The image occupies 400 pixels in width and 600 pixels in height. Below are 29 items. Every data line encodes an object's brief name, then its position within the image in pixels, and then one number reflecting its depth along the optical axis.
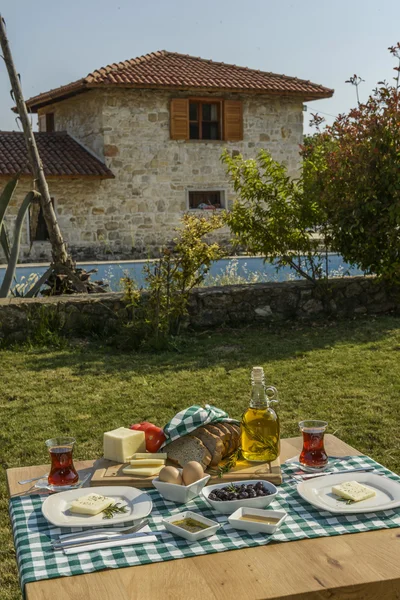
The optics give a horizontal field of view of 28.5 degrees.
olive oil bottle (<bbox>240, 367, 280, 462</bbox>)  2.44
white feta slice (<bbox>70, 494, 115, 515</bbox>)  2.14
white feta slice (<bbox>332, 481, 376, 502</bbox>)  2.19
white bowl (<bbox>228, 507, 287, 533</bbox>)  2.01
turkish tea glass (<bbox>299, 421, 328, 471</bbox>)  2.48
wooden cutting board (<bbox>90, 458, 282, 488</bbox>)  2.35
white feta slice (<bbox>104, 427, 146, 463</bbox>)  2.48
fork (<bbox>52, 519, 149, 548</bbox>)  1.99
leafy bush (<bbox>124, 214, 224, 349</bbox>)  7.55
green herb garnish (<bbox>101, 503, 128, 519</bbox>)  2.12
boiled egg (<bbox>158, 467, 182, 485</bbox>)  2.26
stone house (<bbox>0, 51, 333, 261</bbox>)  19.44
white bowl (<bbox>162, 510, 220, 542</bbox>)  1.98
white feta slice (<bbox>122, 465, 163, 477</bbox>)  2.38
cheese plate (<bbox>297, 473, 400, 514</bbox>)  2.13
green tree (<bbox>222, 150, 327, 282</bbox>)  8.87
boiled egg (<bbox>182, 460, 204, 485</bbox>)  2.26
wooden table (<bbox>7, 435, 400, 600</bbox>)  1.74
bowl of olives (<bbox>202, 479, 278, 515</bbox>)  2.14
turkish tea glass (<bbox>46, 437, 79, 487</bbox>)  2.38
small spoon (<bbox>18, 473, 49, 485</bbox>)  2.45
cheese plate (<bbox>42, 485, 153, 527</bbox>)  2.09
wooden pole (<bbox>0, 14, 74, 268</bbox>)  8.91
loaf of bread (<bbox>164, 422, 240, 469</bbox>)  2.45
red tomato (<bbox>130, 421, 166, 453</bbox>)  2.55
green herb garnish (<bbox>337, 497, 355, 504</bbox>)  2.17
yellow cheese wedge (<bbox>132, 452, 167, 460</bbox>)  2.46
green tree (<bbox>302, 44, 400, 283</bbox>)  8.40
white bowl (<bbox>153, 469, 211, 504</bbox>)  2.22
